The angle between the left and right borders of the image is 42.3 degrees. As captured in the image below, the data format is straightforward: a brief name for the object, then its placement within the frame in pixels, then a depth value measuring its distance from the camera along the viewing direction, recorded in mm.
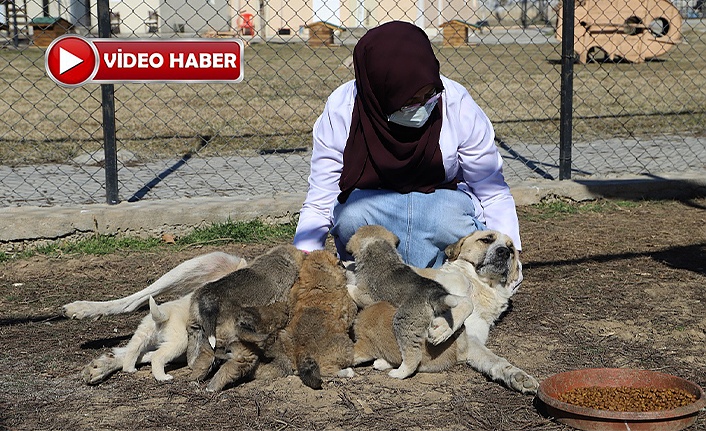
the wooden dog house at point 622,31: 19469
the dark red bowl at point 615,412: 3336
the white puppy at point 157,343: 4043
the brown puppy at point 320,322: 4035
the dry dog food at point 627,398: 3568
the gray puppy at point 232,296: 3869
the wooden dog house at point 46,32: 23194
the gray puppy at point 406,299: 3982
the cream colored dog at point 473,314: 4146
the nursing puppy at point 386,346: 4168
